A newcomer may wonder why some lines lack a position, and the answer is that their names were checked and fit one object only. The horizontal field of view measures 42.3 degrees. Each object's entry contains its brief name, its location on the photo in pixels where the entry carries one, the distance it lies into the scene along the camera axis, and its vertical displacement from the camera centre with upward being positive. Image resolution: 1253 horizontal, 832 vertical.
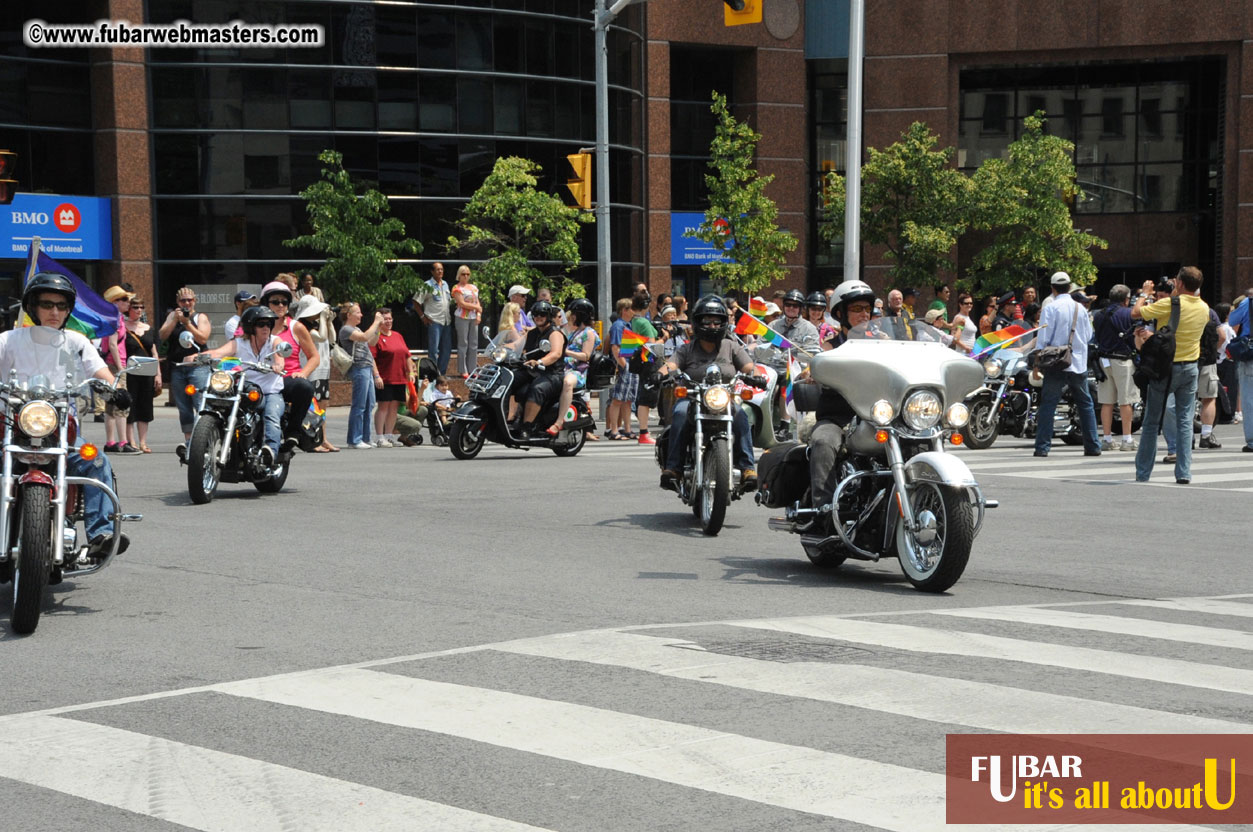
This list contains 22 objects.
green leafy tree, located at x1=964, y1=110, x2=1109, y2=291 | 42.97 +2.66
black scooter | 18.34 -1.15
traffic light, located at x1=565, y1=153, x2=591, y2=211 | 25.42 +2.14
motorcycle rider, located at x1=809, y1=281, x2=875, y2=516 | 9.59 -0.63
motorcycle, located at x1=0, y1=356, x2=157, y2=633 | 7.59 -0.89
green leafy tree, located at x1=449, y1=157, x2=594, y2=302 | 33.38 +1.82
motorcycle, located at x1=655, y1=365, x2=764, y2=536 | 11.40 -0.96
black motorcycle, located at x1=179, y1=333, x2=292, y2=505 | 13.45 -1.02
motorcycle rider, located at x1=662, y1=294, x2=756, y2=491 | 12.03 -0.34
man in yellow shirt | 14.82 -0.63
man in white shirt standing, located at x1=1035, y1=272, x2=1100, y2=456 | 18.36 -0.70
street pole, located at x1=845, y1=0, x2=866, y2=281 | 24.88 +2.64
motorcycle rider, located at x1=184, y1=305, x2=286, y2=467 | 13.95 -0.35
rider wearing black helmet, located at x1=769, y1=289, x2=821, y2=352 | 16.67 -0.13
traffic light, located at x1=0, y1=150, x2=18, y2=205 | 18.36 +1.55
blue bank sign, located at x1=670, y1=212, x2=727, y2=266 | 45.41 +1.88
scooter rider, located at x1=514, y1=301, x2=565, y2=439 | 18.34 -0.69
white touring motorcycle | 8.69 -0.87
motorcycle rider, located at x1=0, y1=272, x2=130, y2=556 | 8.50 -0.22
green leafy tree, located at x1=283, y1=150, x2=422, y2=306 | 32.66 +1.46
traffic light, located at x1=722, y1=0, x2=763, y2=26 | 19.64 +3.67
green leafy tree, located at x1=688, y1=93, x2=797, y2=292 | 34.22 +1.96
